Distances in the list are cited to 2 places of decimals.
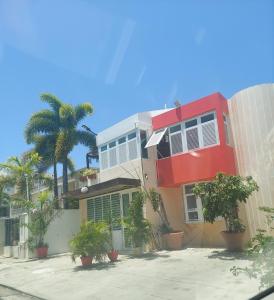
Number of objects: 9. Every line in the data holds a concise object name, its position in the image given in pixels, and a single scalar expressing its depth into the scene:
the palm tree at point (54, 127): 24.86
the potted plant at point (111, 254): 14.14
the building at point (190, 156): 15.19
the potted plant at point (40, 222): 19.33
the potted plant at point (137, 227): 15.00
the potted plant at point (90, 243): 13.22
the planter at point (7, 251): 22.02
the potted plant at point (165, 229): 15.74
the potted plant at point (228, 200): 12.98
